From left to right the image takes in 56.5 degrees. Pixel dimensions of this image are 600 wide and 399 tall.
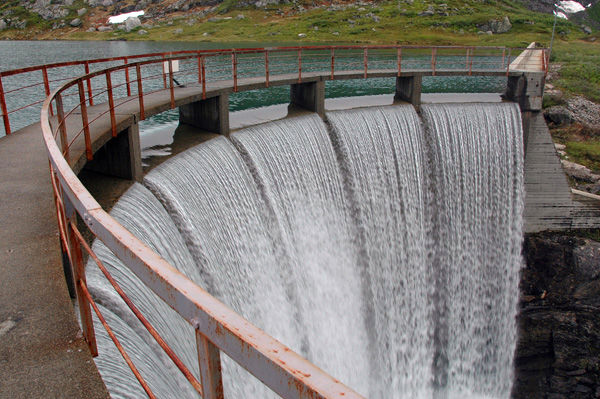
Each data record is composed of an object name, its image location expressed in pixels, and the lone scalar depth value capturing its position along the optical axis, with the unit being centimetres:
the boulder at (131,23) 9412
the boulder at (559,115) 2616
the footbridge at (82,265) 168
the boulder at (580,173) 2197
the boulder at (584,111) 2641
